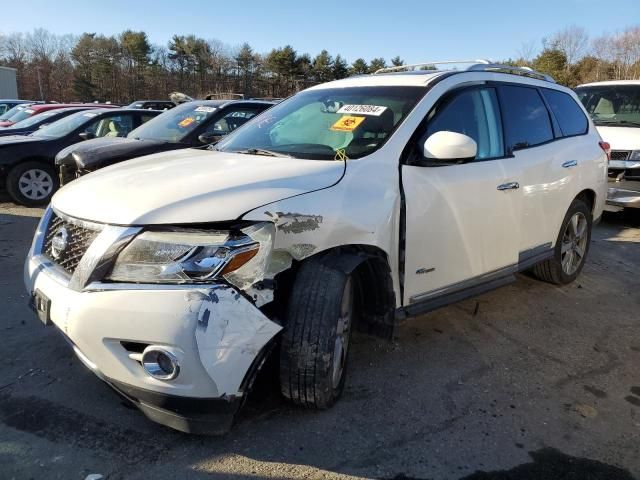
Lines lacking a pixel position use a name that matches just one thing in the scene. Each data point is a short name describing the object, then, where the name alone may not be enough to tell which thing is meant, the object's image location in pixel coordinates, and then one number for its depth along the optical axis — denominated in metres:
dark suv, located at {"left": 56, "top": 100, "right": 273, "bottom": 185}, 5.73
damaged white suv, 2.25
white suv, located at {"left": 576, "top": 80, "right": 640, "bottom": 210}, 7.44
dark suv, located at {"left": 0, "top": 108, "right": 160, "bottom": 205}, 8.20
